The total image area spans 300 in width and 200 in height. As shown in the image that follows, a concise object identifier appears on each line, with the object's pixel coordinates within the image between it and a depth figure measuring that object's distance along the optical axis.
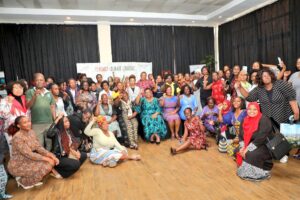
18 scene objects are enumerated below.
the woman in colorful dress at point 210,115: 4.60
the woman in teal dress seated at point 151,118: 4.71
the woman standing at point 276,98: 3.10
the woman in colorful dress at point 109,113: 4.50
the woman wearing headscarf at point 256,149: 2.77
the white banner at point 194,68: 8.66
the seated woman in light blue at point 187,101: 4.94
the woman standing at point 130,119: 4.55
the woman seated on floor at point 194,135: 4.09
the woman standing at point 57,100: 4.03
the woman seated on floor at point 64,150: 3.17
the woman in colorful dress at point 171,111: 4.89
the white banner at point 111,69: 7.36
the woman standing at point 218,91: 4.87
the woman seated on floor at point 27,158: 2.80
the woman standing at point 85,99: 4.64
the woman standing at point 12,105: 3.14
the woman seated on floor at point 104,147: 3.54
